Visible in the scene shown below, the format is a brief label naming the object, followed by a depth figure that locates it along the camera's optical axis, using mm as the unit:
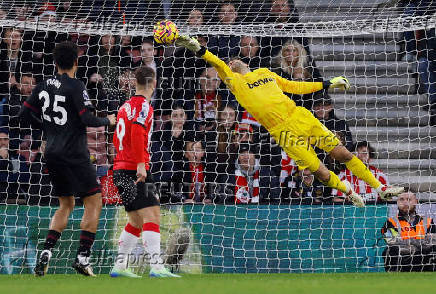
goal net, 17531
